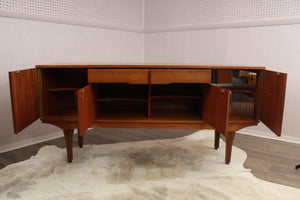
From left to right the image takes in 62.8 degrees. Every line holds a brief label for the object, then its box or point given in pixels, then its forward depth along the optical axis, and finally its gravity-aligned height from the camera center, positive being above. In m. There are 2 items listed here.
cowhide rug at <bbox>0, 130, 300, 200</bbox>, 1.97 -1.07
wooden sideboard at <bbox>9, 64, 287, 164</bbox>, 2.08 -0.38
